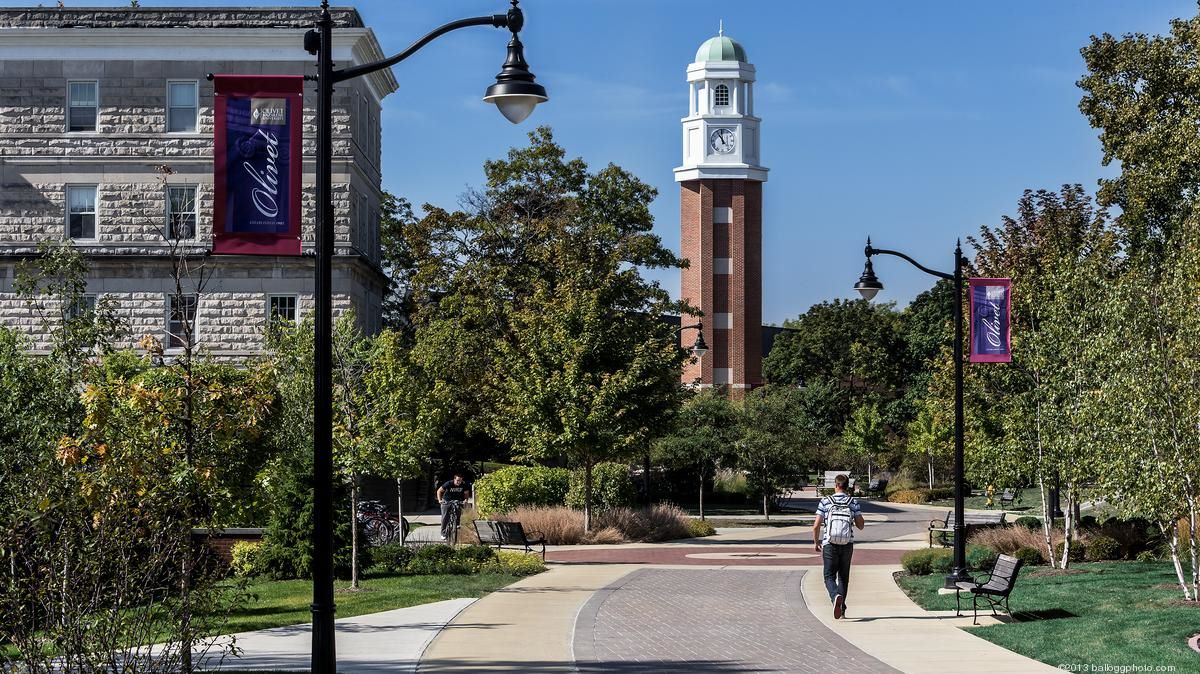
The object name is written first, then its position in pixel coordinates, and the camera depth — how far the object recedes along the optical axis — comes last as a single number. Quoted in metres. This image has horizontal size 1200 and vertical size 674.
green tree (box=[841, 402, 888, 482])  75.50
